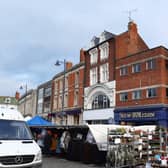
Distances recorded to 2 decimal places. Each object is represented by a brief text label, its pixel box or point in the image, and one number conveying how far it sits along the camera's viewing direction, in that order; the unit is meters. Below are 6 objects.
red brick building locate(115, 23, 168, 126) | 28.62
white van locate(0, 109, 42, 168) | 8.06
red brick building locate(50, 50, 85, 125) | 40.99
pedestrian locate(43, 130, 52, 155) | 20.42
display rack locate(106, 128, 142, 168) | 13.70
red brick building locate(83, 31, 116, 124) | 34.91
